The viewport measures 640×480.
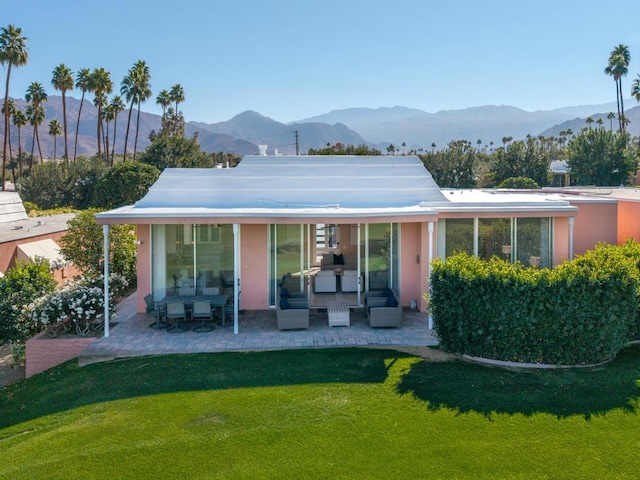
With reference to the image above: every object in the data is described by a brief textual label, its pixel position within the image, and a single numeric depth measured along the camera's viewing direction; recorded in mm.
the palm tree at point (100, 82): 57338
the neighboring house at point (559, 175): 63656
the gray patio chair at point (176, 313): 13250
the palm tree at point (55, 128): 69312
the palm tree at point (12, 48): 48562
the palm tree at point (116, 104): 65938
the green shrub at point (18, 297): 12719
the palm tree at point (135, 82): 62031
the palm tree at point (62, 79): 56875
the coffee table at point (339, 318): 13625
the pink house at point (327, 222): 14508
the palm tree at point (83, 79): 57469
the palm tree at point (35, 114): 62562
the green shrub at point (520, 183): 37594
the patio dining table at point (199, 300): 13500
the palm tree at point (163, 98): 74494
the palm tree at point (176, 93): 74938
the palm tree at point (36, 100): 61875
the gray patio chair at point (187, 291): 14930
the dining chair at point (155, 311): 13523
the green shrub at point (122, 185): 38625
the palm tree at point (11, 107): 58431
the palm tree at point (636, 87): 66562
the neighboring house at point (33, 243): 16953
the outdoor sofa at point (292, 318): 13219
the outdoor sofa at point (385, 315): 13211
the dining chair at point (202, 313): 13281
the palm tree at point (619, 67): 66562
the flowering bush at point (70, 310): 12547
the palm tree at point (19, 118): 61756
